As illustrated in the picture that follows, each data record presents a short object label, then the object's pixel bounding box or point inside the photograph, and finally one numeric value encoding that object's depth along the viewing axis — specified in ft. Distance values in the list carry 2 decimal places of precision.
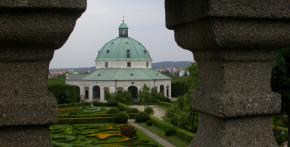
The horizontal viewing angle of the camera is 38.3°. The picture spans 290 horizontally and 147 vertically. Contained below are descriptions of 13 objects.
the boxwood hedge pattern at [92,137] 65.77
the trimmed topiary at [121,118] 93.20
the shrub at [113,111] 104.94
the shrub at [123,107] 115.55
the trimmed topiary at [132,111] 109.70
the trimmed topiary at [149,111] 109.72
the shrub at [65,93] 151.53
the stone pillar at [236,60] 9.40
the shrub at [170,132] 72.39
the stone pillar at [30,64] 8.13
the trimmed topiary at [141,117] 95.96
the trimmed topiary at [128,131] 71.20
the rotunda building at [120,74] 173.59
